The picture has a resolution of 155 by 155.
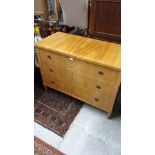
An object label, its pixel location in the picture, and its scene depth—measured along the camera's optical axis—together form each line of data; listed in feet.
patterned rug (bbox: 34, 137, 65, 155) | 3.98
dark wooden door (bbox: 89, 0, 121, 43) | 4.63
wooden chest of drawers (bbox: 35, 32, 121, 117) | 3.85
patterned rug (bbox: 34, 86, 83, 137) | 4.69
